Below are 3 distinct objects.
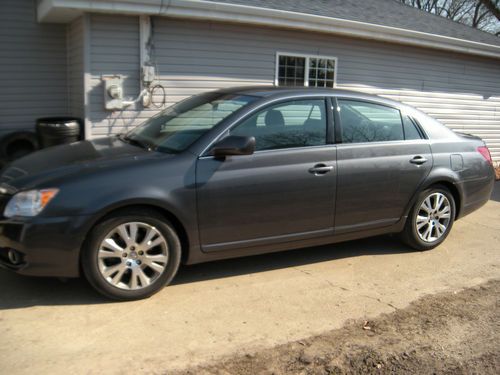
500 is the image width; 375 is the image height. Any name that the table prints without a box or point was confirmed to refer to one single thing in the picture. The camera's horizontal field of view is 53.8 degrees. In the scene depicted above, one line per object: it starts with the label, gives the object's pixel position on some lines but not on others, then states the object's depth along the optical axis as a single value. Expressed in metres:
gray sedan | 3.61
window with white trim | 8.96
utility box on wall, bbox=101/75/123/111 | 7.20
